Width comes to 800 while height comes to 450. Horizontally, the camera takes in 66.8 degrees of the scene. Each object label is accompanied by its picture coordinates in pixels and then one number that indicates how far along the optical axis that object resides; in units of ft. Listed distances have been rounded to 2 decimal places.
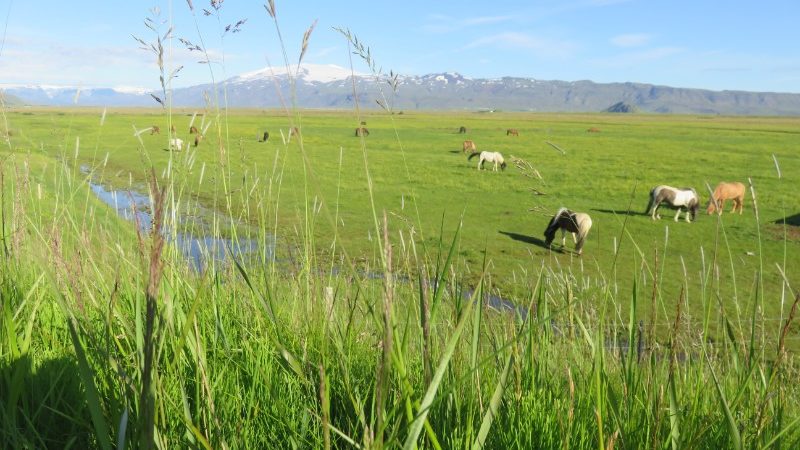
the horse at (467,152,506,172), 97.71
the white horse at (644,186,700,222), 62.03
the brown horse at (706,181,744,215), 65.39
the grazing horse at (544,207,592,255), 47.52
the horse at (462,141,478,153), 132.16
